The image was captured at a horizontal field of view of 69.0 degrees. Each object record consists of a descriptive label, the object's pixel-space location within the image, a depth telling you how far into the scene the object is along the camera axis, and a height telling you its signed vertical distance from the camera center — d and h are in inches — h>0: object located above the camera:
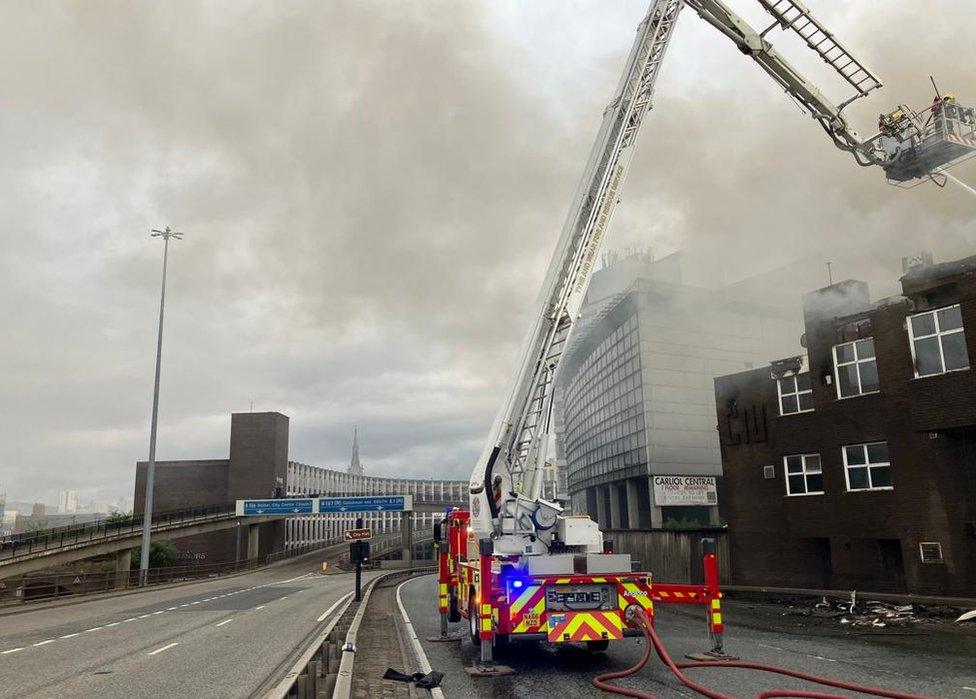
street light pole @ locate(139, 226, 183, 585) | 1346.0 +42.8
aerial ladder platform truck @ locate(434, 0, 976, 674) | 409.4 +36.4
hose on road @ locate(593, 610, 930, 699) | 312.2 -88.2
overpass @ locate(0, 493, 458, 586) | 1416.1 -68.0
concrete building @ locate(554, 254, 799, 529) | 1950.1 +273.3
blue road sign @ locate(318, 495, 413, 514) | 2418.8 -4.8
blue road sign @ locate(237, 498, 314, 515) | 2337.6 -7.1
